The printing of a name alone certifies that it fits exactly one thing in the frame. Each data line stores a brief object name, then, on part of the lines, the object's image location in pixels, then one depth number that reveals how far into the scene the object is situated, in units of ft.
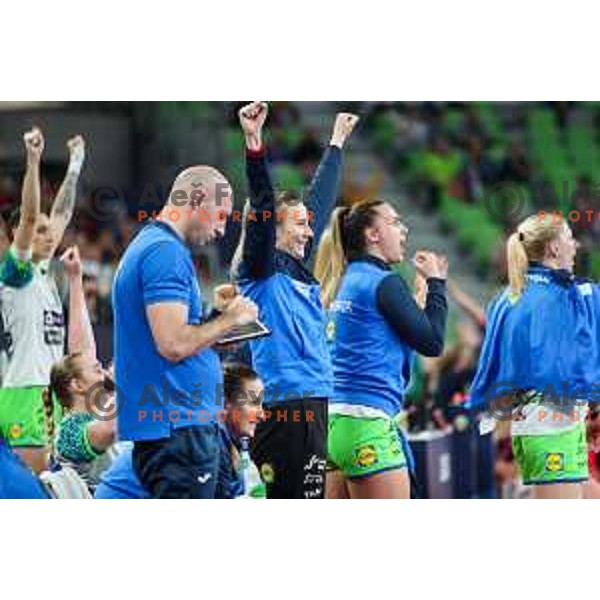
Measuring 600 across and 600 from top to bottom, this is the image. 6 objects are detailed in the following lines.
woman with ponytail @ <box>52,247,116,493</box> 45.56
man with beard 40.23
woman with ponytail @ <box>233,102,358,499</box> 44.21
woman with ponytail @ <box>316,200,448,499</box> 44.96
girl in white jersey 48.14
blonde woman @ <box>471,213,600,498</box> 46.64
